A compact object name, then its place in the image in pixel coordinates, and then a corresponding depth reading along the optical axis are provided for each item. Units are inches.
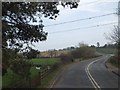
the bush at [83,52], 1560.8
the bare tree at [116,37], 841.2
